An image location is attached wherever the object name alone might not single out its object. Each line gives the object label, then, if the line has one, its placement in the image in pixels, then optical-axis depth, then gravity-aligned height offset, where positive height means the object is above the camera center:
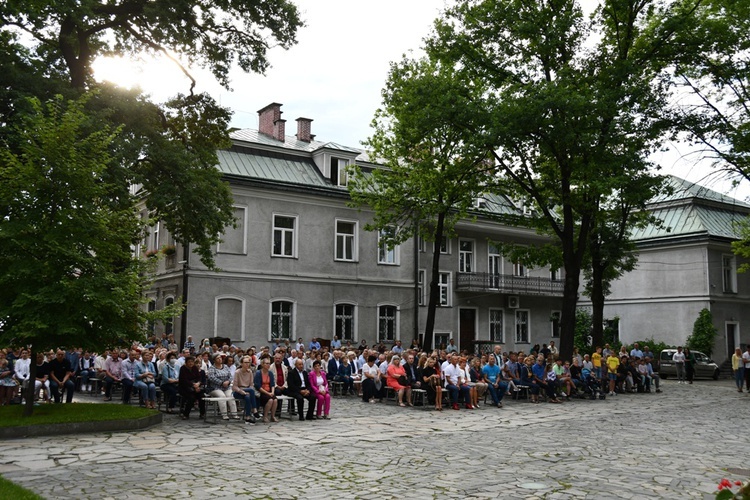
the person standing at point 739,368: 26.92 -1.20
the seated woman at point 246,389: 15.56 -1.26
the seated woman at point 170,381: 16.53 -1.15
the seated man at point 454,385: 19.38 -1.40
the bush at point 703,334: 38.97 +0.19
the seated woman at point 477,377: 20.20 -1.24
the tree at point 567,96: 22.05 +7.80
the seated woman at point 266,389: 15.69 -1.27
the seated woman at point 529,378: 21.73 -1.34
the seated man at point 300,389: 16.19 -1.30
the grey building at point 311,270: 31.39 +3.26
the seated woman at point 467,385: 19.50 -1.41
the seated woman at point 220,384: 15.88 -1.19
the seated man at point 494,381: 20.30 -1.36
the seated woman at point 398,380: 19.75 -1.32
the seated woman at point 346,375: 22.02 -1.31
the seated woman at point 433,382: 19.06 -1.32
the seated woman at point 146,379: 16.95 -1.15
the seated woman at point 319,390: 16.36 -1.34
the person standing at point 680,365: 32.56 -1.31
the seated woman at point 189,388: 15.77 -1.26
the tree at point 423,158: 23.78 +7.09
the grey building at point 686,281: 40.69 +3.43
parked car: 35.50 -1.50
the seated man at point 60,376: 16.94 -1.08
